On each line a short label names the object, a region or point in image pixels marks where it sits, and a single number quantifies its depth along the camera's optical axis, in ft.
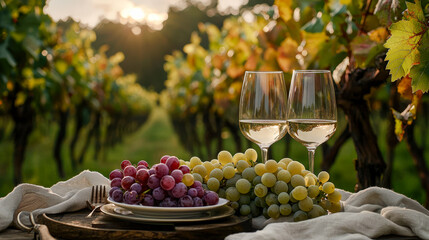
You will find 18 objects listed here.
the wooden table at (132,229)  4.28
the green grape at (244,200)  5.26
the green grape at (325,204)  5.24
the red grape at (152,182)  4.71
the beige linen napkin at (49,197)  5.16
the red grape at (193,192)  4.73
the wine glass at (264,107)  5.67
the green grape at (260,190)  5.08
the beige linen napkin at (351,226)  4.33
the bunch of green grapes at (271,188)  5.00
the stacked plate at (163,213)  4.45
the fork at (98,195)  5.69
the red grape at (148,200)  4.67
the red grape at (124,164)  5.30
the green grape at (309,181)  5.12
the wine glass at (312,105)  5.42
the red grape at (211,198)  4.74
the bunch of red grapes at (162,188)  4.66
